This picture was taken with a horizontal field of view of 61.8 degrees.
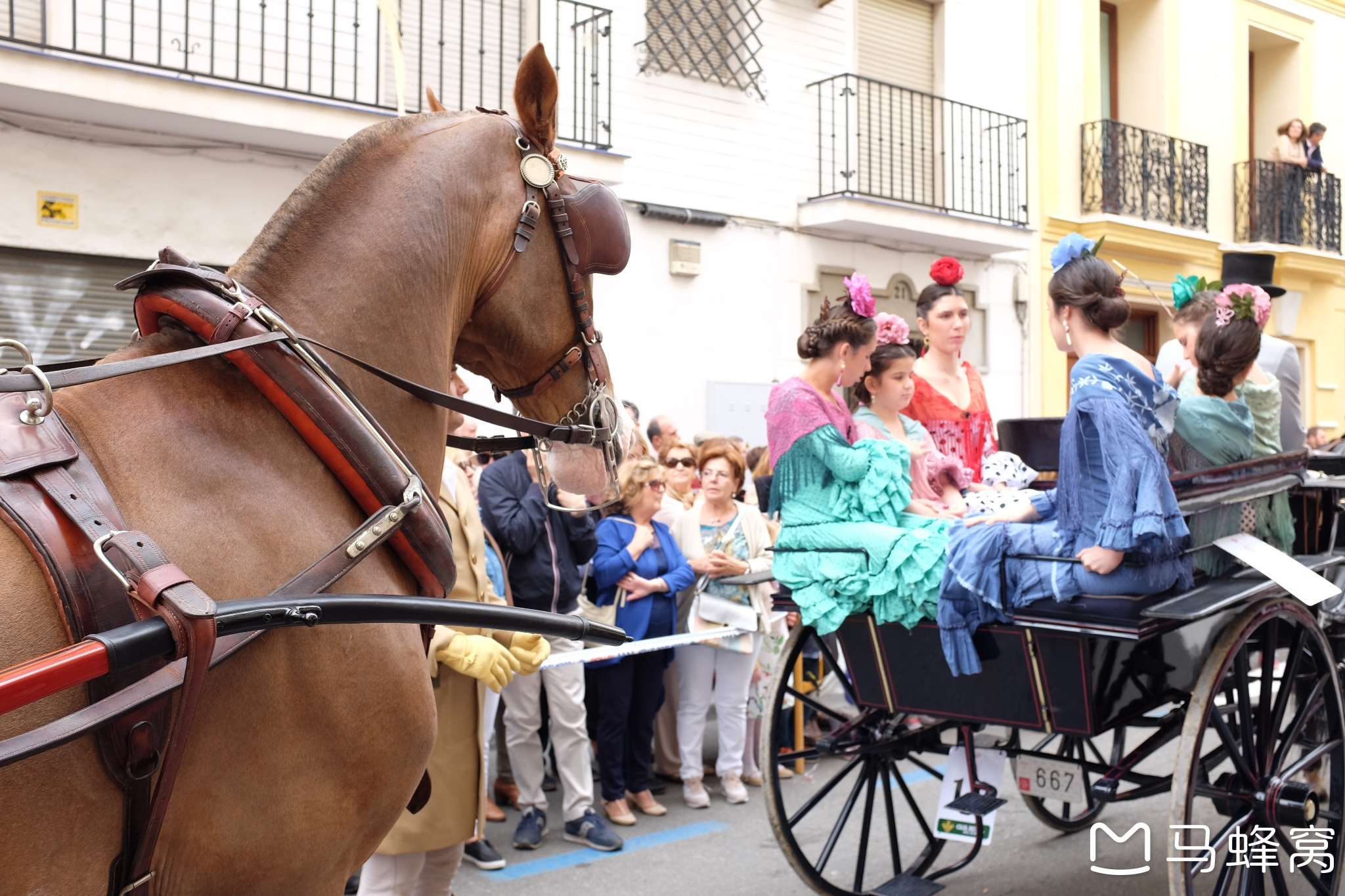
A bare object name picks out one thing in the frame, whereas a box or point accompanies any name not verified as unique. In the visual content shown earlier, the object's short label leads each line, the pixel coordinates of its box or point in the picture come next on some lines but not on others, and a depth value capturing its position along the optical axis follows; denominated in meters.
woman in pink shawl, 3.72
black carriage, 3.38
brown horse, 1.45
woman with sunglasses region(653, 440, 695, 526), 6.47
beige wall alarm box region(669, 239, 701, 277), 10.30
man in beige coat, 3.19
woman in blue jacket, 5.39
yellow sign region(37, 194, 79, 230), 7.49
